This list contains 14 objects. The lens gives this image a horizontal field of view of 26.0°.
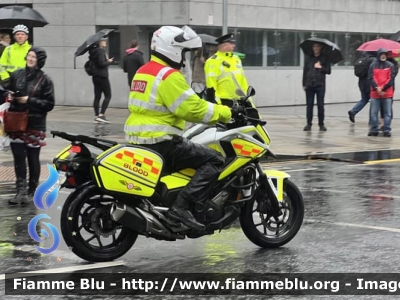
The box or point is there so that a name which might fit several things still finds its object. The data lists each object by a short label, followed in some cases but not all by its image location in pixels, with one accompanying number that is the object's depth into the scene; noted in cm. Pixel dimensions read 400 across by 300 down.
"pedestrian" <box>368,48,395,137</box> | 1752
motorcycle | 655
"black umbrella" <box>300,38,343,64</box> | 1830
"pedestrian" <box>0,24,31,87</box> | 1166
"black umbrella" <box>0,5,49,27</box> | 1795
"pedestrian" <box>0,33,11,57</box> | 1452
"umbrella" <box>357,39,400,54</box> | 2053
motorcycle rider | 671
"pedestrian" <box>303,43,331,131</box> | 1823
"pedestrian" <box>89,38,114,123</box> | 1947
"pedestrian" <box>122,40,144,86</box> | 1980
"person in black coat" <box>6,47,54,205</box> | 949
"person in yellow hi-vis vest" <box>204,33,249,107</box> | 1243
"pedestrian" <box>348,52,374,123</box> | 1997
